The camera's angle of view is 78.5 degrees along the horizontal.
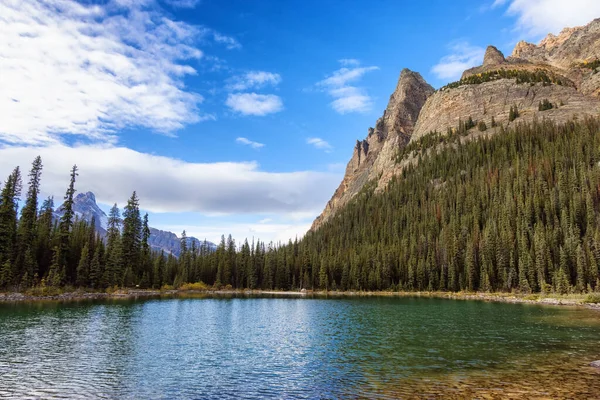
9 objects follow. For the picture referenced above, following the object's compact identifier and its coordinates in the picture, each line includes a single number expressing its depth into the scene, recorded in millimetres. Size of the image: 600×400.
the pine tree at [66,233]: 102062
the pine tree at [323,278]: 149125
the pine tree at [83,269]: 101500
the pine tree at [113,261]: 109362
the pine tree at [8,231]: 85750
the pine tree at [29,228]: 91188
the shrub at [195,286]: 144100
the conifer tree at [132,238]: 128375
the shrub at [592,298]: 75931
